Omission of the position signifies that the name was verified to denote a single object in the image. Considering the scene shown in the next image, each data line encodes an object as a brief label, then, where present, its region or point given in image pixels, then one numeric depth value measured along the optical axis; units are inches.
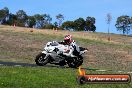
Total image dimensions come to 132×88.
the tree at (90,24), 6220.5
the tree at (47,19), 6796.3
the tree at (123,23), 6445.4
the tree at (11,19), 6230.3
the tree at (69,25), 6279.5
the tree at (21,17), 6520.7
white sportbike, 1001.5
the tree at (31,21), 6594.5
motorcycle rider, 1020.5
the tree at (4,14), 6288.4
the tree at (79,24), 6190.9
